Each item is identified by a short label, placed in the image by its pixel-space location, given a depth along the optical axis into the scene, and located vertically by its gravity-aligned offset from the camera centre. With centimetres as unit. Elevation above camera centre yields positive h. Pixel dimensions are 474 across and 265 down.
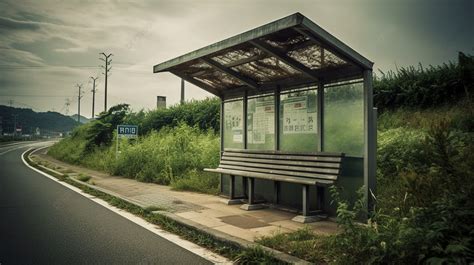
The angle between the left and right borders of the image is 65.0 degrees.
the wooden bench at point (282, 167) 602 -40
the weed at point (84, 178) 1265 -118
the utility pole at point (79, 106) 7293 +768
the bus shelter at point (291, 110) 581 +69
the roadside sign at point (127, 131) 1705 +61
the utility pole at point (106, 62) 4737 +1061
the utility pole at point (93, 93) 5929 +812
